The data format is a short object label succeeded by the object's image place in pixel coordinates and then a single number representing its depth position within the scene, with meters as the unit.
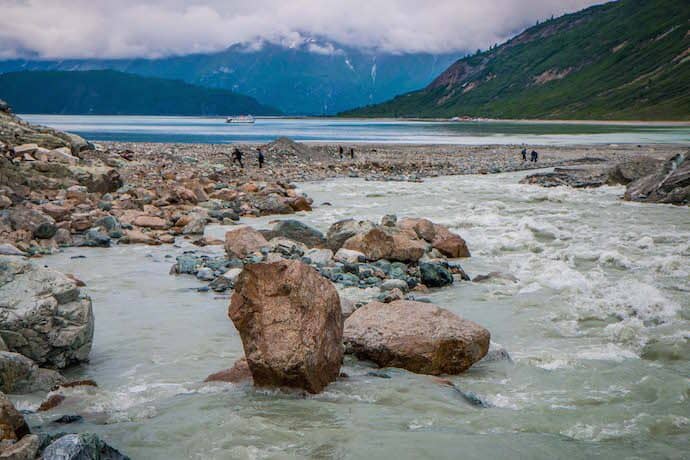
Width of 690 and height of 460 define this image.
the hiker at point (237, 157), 47.31
